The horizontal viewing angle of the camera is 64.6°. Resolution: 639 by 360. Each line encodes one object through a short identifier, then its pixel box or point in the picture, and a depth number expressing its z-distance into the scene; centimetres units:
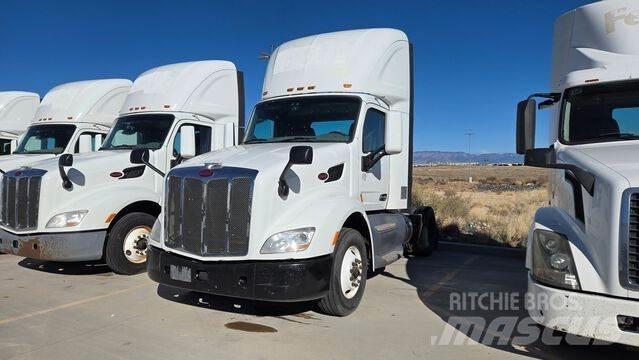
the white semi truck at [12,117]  1342
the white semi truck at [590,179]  382
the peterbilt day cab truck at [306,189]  518
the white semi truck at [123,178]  730
